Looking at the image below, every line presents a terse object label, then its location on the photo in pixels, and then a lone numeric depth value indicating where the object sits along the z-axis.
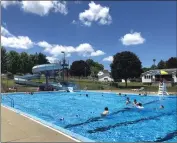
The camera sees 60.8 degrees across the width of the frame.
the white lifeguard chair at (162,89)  19.18
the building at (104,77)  62.99
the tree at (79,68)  63.47
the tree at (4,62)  40.31
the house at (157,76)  35.04
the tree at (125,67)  30.94
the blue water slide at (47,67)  28.02
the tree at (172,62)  49.52
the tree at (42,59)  56.59
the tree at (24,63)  43.03
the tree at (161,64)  56.65
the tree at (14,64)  41.80
